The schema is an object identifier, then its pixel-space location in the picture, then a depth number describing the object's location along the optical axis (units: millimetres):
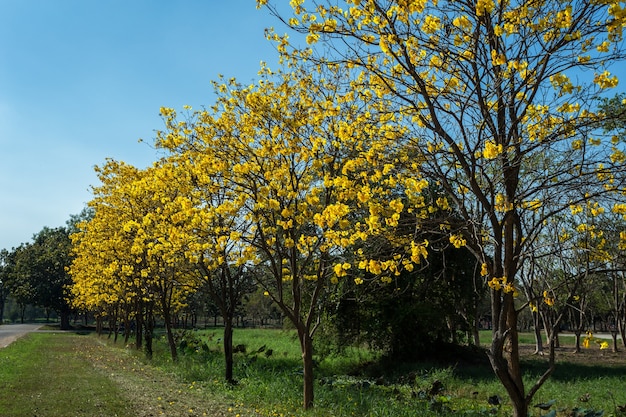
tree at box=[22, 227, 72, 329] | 46531
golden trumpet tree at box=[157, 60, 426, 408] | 6281
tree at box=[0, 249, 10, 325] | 53594
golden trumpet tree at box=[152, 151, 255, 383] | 6859
